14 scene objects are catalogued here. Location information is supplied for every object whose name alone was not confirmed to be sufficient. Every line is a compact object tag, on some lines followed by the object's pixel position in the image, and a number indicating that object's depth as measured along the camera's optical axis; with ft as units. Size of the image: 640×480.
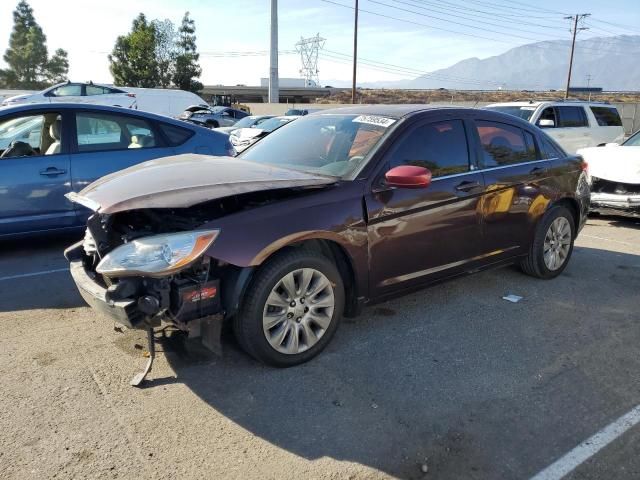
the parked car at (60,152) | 17.88
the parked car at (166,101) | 103.09
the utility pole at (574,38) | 165.07
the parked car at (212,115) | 89.35
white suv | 38.71
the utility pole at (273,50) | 157.38
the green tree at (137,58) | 179.93
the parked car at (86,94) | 66.61
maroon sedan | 9.79
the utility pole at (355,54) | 127.44
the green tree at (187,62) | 187.01
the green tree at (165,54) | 186.09
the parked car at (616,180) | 25.13
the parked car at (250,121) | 70.42
